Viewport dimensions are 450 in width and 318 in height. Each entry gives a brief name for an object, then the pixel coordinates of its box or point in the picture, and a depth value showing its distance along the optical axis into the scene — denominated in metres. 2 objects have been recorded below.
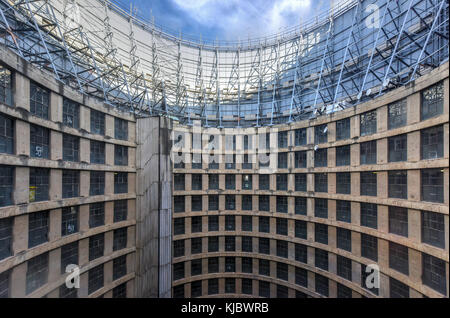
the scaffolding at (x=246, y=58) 20.41
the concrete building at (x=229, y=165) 15.38
